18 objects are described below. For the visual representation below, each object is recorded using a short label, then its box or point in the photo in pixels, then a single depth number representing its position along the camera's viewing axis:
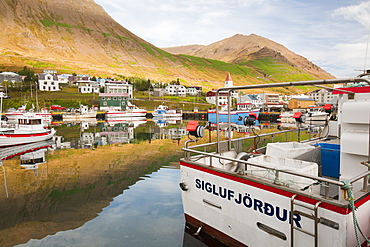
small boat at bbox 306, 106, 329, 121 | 73.71
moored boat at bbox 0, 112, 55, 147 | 25.77
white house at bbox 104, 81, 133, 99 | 92.44
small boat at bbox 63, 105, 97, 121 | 70.19
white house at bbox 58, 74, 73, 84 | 124.69
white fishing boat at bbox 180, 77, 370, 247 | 4.23
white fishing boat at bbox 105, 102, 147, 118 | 72.06
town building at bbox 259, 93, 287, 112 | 86.90
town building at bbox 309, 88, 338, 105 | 122.49
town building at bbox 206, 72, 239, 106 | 112.80
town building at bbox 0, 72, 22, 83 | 111.31
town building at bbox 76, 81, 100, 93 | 110.41
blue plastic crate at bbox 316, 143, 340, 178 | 7.25
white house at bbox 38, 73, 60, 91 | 102.88
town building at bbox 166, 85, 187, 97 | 129.75
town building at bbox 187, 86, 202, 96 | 136.12
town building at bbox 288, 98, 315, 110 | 97.07
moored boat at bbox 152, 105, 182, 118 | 73.01
